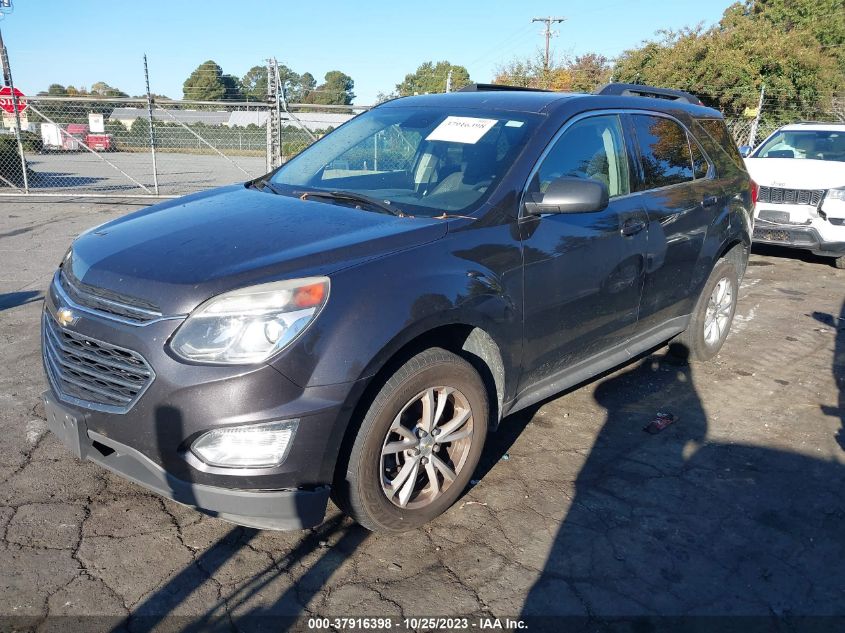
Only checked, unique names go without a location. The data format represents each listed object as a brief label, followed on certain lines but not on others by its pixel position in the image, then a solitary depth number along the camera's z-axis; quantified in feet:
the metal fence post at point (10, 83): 40.34
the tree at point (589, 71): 100.68
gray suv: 8.39
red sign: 41.11
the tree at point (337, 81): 310.65
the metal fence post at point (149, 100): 39.60
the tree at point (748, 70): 74.59
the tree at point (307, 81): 316.19
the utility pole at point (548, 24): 134.10
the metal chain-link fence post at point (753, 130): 57.26
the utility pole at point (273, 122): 40.09
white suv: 29.01
